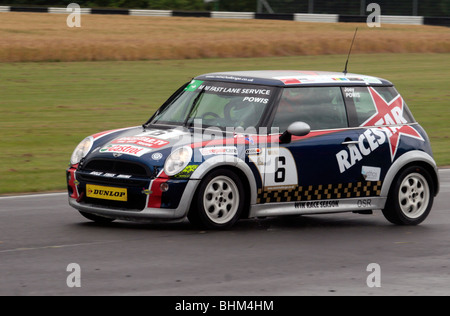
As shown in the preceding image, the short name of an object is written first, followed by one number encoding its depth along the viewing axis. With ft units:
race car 57.88
